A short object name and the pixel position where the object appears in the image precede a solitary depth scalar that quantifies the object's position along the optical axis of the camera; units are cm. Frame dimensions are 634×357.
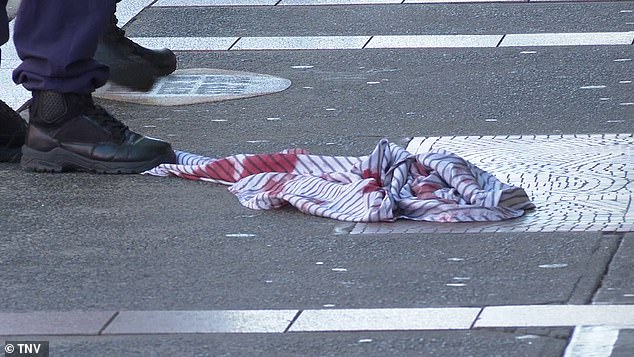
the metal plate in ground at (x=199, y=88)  1172
